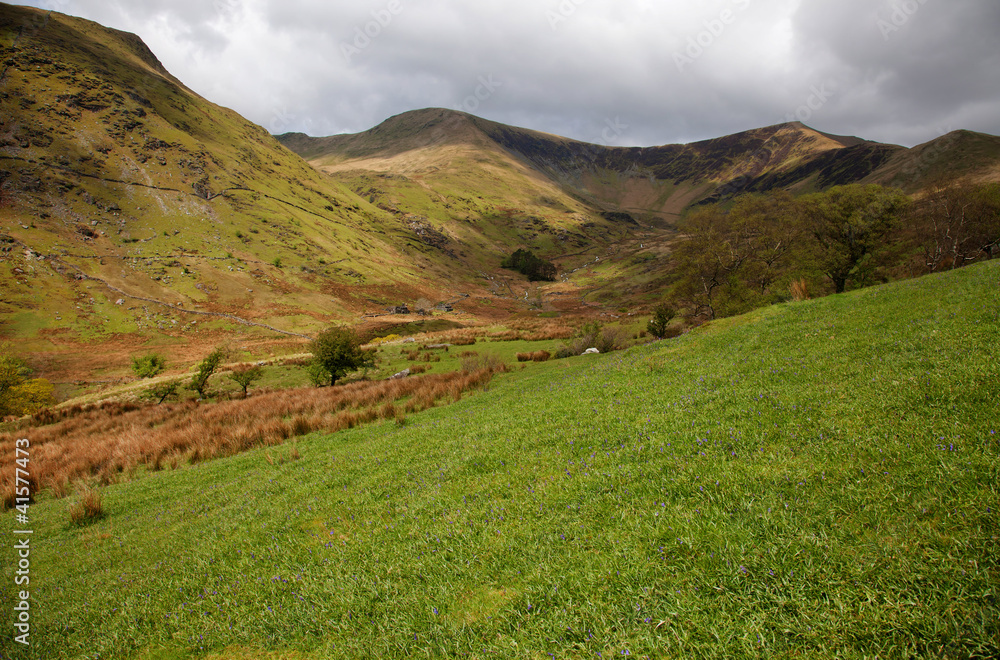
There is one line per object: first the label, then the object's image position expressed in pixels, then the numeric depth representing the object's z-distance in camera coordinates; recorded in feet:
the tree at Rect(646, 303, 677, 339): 102.94
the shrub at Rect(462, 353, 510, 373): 81.48
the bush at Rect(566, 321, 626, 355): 90.33
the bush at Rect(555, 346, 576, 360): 94.10
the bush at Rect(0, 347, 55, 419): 100.58
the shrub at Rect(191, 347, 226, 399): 103.26
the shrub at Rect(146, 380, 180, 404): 106.01
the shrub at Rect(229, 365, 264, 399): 102.20
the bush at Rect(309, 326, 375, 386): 100.42
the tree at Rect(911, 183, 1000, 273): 129.59
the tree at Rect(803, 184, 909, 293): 98.63
